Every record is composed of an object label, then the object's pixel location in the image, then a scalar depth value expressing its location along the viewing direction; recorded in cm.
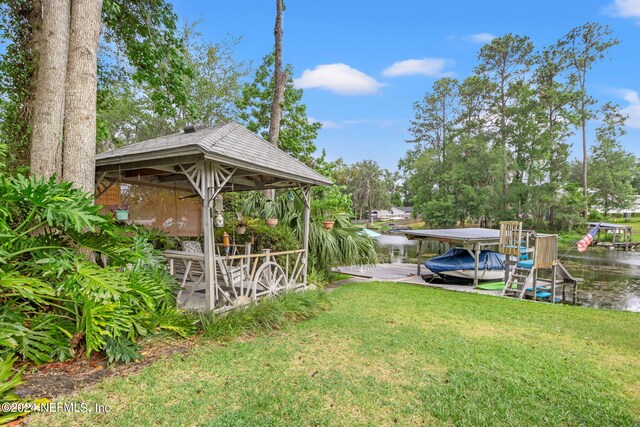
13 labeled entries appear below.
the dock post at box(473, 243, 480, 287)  1095
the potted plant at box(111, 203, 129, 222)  592
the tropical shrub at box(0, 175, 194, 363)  306
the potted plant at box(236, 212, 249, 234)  770
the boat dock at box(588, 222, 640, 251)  2700
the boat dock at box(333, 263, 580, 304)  1018
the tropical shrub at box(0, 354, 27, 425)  245
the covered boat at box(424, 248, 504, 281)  1190
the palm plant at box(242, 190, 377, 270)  884
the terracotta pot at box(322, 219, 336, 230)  870
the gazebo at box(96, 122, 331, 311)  481
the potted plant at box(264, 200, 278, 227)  923
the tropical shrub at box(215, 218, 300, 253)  782
